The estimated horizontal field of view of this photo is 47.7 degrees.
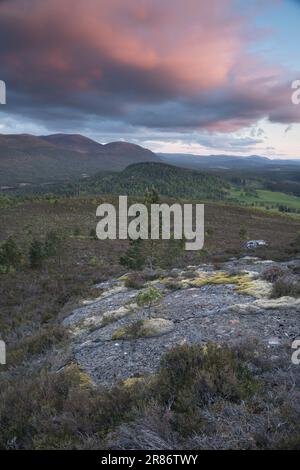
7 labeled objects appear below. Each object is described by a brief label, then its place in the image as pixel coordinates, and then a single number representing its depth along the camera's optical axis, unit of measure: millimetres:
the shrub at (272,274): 13114
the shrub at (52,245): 28634
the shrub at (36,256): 25453
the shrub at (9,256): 25188
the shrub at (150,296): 11089
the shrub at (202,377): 5613
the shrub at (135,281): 17078
